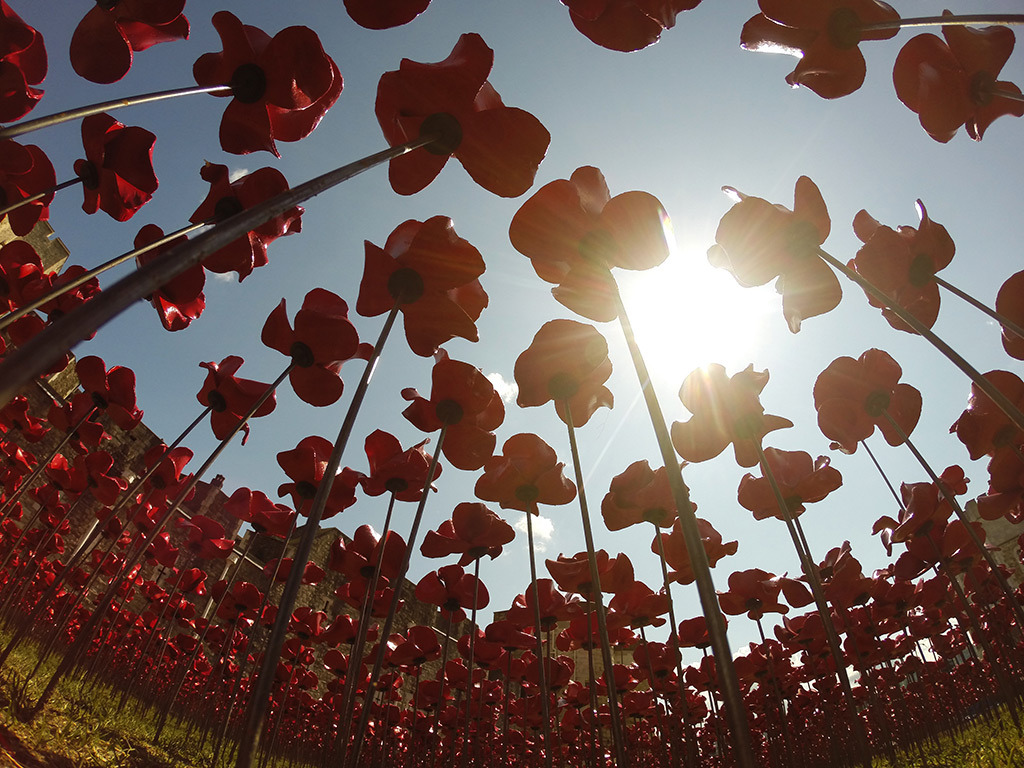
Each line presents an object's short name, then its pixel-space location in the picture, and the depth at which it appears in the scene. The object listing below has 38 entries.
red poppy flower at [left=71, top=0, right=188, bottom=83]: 0.49
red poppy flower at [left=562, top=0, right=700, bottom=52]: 0.43
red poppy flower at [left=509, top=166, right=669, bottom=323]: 0.49
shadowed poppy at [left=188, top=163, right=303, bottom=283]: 0.55
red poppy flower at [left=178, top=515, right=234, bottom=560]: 1.18
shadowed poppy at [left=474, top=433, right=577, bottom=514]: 0.70
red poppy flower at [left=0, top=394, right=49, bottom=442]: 1.11
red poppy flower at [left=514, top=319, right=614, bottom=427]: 0.61
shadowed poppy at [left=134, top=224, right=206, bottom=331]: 0.58
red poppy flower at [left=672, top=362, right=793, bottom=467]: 0.74
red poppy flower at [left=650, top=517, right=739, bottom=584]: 0.93
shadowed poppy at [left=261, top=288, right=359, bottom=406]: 0.61
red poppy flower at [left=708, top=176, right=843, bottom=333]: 0.58
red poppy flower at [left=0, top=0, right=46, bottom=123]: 0.53
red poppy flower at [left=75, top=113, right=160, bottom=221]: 0.56
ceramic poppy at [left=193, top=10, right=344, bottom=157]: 0.45
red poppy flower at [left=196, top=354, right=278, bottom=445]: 0.76
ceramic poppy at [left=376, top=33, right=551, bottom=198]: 0.42
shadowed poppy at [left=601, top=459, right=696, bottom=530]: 0.79
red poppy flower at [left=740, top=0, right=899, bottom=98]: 0.46
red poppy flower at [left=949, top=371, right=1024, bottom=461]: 0.75
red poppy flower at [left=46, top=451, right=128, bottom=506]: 1.12
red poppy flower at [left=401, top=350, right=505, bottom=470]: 0.64
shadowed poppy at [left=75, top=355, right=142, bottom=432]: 0.87
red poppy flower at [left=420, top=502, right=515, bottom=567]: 0.77
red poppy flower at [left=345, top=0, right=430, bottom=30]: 0.42
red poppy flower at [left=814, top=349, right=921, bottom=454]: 0.76
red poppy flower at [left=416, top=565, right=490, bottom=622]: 0.96
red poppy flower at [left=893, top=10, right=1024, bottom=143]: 0.52
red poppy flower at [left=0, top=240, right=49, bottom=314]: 0.78
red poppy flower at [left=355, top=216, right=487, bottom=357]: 0.51
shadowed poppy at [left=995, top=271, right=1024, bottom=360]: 0.62
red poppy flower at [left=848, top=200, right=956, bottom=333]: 0.64
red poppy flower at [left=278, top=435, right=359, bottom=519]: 0.80
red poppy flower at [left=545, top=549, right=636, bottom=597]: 0.86
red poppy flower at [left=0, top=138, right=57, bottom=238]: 0.58
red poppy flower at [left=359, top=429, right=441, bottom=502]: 0.74
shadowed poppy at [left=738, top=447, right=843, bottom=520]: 0.85
